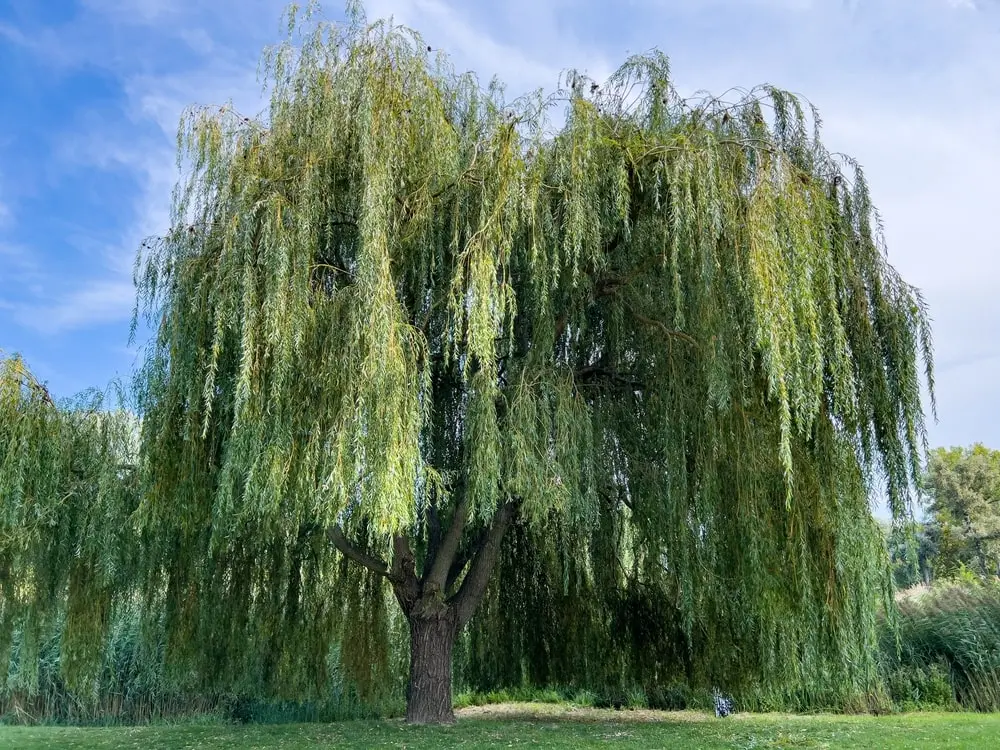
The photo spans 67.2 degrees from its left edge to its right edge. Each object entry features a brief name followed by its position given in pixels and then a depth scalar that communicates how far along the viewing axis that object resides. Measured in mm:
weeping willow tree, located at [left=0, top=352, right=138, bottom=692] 6148
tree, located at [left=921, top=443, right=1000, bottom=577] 22359
